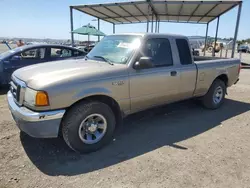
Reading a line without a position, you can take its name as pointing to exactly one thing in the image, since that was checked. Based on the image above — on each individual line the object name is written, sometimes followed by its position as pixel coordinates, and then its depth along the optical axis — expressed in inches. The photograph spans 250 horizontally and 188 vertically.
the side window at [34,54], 289.9
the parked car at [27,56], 275.6
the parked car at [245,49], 1678.2
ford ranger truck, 116.5
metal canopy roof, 414.0
